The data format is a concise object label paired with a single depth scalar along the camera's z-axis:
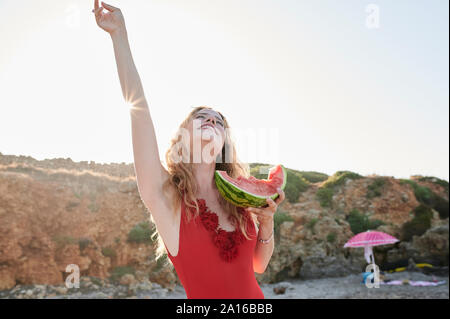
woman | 1.97
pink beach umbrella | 12.93
